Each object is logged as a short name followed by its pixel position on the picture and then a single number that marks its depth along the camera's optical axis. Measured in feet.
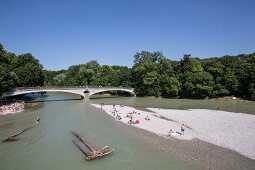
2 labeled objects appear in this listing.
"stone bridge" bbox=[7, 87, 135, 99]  152.90
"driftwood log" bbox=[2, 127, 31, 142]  71.09
